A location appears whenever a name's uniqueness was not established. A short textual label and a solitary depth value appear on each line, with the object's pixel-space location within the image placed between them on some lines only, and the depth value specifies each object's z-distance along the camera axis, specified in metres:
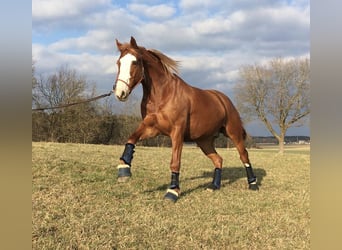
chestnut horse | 5.04
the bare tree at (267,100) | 21.34
